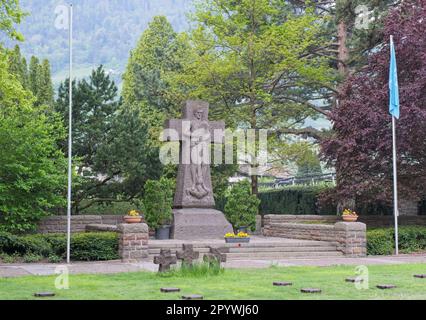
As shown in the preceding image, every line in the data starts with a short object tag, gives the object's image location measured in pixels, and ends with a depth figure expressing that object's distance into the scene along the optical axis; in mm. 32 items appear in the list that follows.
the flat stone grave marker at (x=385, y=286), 11312
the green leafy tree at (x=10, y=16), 22766
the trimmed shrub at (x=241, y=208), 24344
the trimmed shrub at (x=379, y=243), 21016
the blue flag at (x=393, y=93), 21500
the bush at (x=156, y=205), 22891
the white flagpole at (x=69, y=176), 17984
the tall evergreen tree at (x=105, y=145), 26062
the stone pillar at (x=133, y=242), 18172
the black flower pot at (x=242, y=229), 24359
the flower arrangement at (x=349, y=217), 20797
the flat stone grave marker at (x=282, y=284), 11742
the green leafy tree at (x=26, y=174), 20344
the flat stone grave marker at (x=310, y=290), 10625
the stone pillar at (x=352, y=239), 20219
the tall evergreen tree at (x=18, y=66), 39631
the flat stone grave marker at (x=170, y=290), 10664
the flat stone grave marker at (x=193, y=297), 9648
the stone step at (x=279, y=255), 19219
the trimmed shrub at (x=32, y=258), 18094
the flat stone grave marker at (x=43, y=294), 10258
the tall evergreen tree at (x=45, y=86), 38056
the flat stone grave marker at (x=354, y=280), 12266
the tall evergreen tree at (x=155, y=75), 34469
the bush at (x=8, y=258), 17983
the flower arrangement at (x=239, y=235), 20391
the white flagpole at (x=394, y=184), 20844
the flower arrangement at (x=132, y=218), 18797
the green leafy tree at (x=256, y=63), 30094
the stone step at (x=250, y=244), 19516
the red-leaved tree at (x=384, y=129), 23016
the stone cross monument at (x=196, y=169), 23328
